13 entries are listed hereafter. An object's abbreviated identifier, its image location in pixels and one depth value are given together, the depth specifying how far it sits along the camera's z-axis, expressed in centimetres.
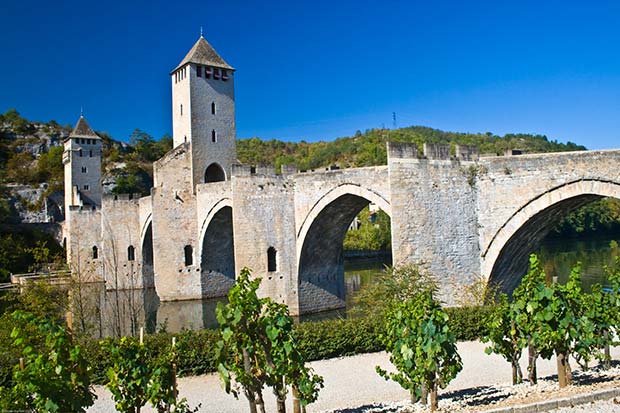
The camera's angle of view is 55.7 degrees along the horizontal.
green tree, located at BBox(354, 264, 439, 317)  1716
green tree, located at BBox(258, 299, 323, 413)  777
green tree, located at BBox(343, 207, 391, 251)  5591
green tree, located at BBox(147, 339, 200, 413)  774
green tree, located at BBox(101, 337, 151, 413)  779
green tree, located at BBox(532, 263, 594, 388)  920
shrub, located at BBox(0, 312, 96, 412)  658
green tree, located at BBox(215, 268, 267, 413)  741
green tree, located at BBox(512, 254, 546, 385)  942
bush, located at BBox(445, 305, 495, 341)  1588
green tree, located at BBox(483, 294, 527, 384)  1001
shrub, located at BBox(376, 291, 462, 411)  859
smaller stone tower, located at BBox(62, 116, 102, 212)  4884
